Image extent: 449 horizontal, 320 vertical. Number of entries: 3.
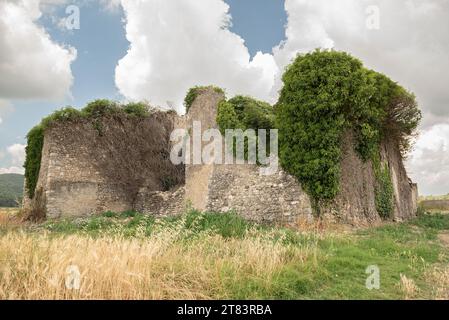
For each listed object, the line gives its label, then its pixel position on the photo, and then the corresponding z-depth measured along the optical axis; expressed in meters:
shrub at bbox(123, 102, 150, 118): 22.42
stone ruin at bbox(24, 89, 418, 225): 15.08
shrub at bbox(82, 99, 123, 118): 21.57
